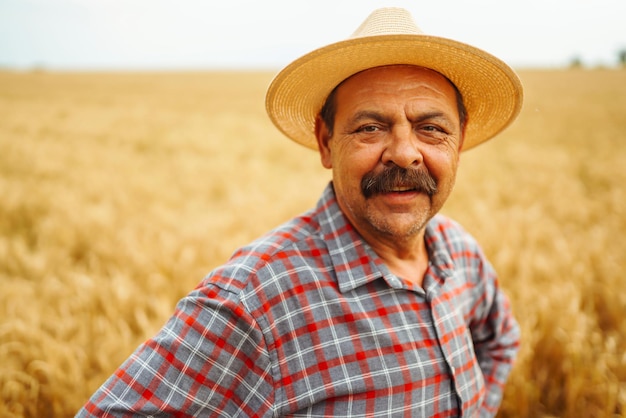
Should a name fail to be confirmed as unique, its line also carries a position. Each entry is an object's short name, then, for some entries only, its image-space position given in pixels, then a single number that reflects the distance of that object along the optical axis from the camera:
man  0.63
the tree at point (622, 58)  50.57
